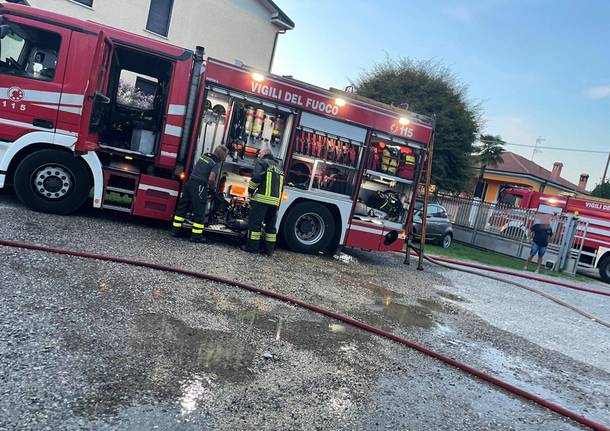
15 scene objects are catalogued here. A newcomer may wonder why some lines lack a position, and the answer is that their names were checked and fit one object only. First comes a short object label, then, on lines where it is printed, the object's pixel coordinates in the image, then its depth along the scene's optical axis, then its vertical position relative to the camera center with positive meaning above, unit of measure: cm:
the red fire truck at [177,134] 658 +43
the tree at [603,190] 3869 +451
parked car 1443 -52
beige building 1544 +477
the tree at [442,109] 1788 +392
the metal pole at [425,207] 867 -3
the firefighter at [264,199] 719 -42
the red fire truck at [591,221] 1489 +70
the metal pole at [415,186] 878 +34
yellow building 3178 +335
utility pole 3953 +621
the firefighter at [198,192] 696 -53
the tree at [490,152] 2952 +435
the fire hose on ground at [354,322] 371 -137
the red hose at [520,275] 1128 -119
